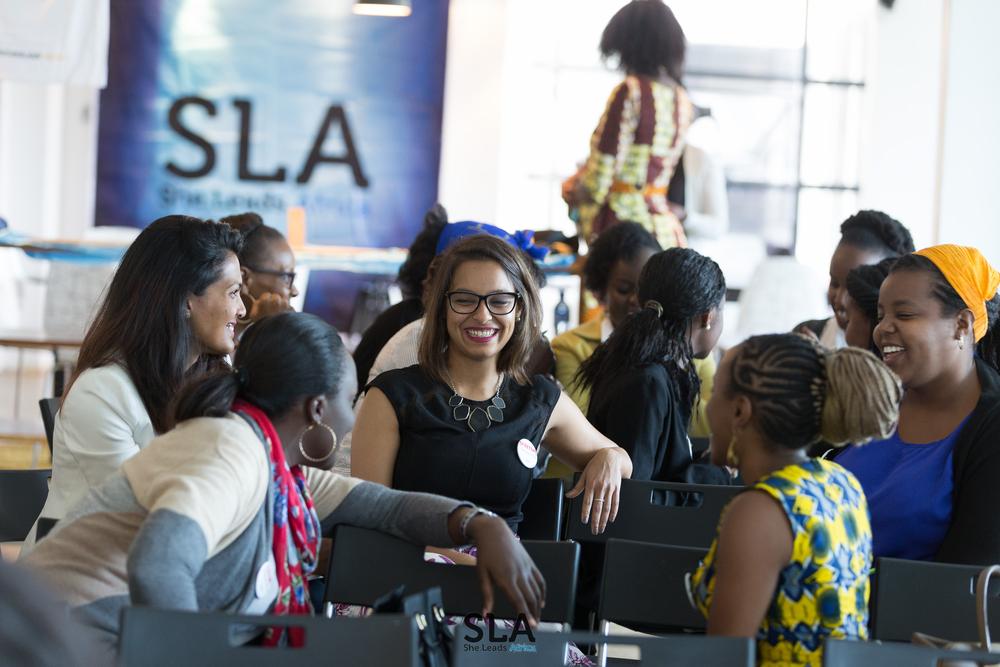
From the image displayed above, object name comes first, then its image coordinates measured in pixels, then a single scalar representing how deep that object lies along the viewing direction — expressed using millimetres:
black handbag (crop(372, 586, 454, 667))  1924
